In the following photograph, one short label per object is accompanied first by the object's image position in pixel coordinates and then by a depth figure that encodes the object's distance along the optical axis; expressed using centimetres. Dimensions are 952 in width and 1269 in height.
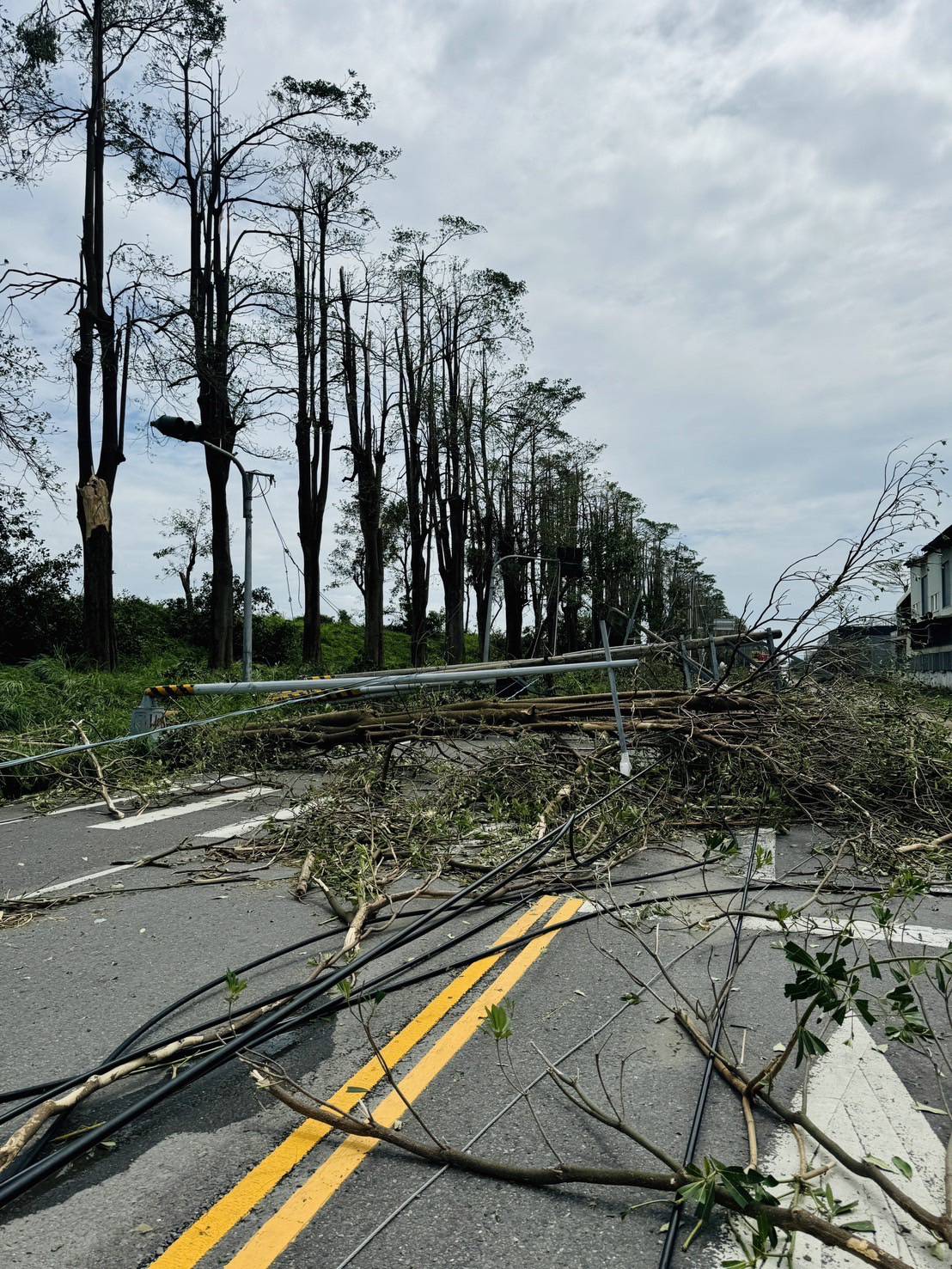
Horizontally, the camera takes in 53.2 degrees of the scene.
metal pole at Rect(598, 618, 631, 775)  850
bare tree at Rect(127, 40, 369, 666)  2806
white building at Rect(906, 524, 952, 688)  4741
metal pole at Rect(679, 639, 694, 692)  1030
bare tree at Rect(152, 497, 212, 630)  5156
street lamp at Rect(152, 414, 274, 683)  1944
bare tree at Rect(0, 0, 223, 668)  2361
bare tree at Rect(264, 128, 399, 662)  3316
